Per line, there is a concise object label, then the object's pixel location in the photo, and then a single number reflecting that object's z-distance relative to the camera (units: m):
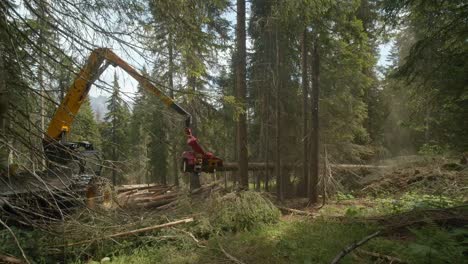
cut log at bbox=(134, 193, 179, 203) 13.29
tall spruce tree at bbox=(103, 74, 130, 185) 29.91
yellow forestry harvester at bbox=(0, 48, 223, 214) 3.61
